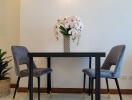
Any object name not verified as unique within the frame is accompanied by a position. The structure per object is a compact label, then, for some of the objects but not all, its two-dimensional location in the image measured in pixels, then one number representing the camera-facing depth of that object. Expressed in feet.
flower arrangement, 11.17
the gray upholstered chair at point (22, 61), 10.82
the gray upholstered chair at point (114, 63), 10.31
